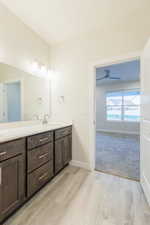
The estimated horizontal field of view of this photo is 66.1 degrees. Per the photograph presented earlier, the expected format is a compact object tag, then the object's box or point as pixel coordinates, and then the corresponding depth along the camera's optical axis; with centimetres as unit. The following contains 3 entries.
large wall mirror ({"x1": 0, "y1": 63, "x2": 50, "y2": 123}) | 188
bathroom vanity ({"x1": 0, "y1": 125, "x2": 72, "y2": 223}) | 118
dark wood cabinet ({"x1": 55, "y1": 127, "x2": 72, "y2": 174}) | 205
